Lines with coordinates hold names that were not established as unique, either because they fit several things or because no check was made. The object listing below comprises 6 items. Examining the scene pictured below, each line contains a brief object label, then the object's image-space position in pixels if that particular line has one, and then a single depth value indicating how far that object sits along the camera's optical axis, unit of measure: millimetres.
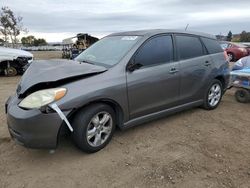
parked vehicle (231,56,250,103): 4264
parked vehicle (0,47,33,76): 7355
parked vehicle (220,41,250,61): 12969
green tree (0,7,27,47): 18987
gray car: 2237
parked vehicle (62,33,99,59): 16341
